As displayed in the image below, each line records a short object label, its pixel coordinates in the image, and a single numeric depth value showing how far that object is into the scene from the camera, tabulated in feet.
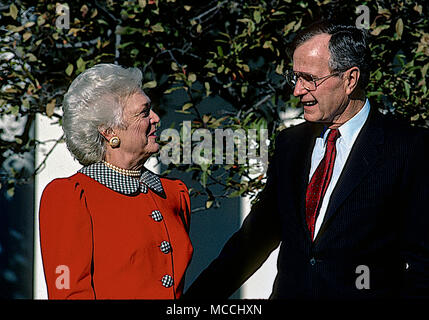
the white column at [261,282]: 15.55
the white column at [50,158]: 15.01
